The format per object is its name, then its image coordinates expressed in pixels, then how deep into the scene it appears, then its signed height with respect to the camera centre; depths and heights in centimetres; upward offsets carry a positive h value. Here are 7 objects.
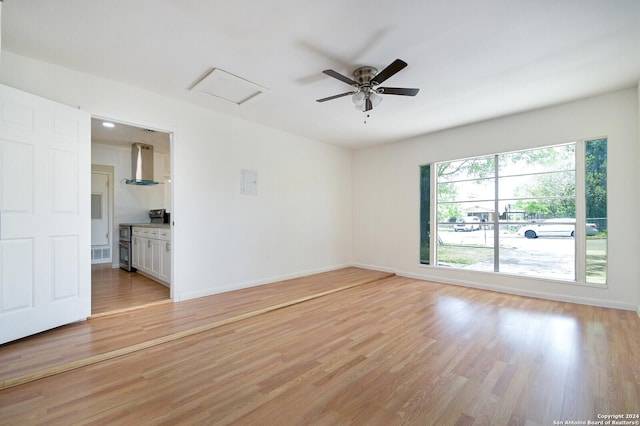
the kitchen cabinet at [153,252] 434 -70
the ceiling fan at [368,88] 265 +131
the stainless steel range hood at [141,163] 574 +106
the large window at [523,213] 369 -1
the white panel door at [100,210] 610 +6
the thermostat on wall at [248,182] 448 +52
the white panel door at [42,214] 244 -1
